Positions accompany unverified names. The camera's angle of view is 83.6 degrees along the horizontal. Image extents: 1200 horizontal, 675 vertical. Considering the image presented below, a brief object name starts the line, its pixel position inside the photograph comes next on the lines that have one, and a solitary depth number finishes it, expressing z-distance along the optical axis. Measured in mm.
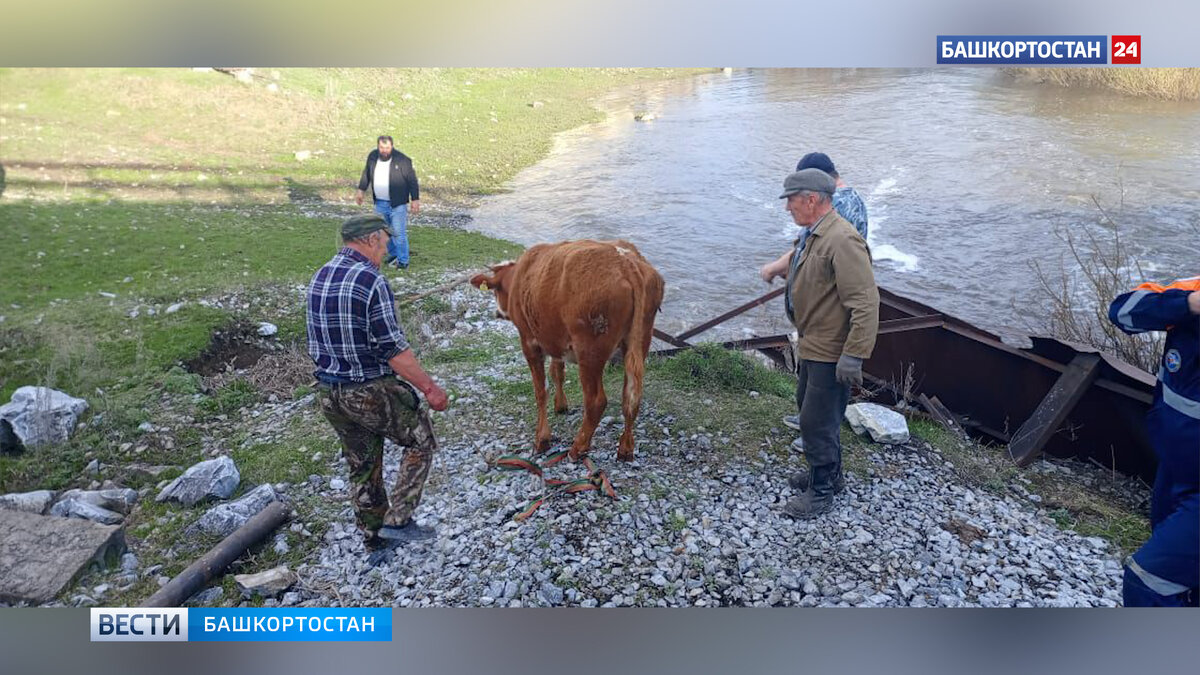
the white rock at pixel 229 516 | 4145
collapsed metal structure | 4793
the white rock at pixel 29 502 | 4301
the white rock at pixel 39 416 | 4891
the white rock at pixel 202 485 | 4453
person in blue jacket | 3012
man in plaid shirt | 3387
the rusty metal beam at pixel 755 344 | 6355
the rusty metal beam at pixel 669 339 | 5835
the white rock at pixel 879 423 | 4953
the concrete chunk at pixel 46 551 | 3674
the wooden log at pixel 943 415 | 5441
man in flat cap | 3711
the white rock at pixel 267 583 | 3654
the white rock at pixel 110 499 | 4398
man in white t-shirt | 7551
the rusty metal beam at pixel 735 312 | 5867
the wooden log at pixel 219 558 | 3559
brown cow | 4375
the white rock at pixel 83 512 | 4227
